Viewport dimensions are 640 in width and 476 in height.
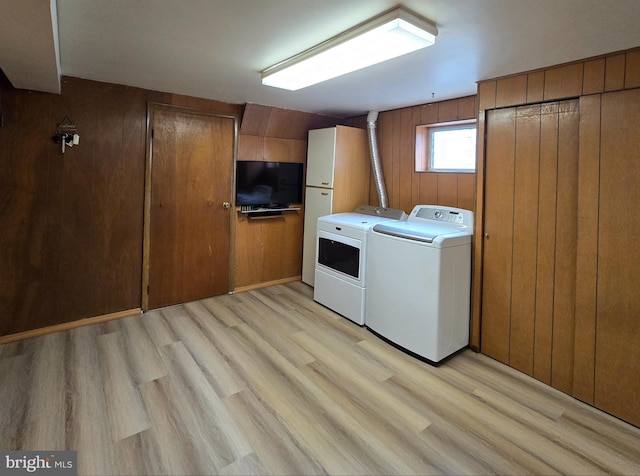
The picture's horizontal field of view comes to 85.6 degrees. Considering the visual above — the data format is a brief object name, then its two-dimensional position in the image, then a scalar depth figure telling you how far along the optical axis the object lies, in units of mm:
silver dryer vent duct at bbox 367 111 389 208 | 3875
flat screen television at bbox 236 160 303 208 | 3967
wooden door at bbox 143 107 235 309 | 3408
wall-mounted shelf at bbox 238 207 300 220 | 4059
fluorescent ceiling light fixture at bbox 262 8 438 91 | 1657
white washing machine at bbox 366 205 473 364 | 2566
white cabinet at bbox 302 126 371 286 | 3966
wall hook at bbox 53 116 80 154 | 2830
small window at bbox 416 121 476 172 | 3248
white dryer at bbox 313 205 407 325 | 3244
